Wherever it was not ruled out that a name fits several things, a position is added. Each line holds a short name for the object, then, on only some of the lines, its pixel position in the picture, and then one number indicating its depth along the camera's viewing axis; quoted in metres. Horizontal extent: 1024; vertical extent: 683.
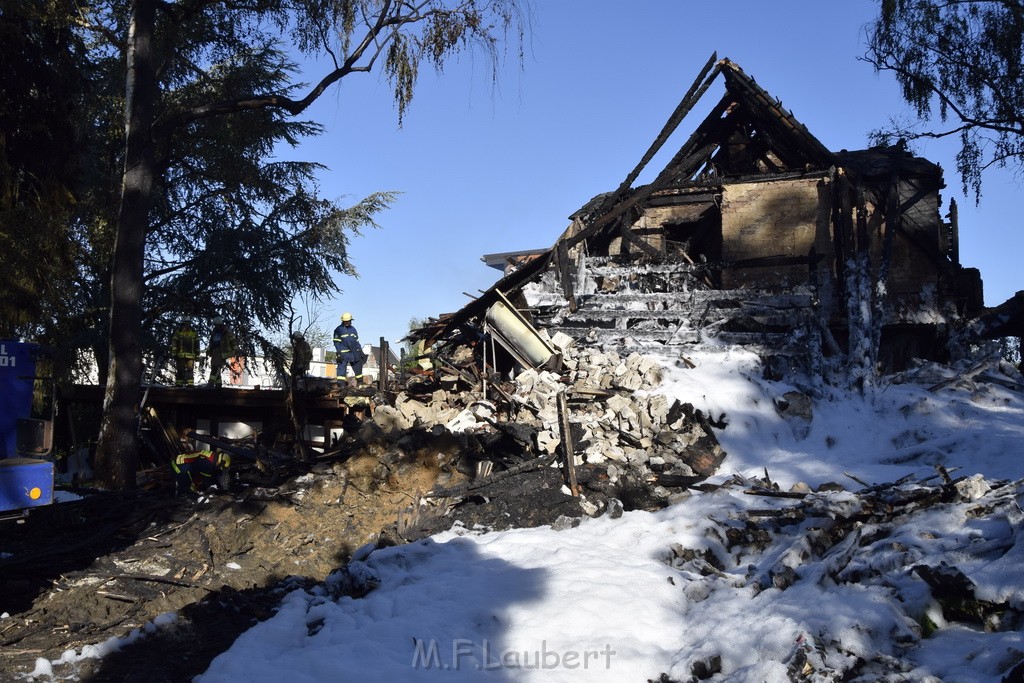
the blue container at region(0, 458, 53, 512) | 5.91
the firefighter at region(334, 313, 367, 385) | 16.86
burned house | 12.62
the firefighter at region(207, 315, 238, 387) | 18.23
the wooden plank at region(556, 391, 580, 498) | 8.98
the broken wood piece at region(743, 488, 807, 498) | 7.84
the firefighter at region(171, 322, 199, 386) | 18.42
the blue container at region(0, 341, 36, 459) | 6.57
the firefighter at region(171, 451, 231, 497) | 10.56
